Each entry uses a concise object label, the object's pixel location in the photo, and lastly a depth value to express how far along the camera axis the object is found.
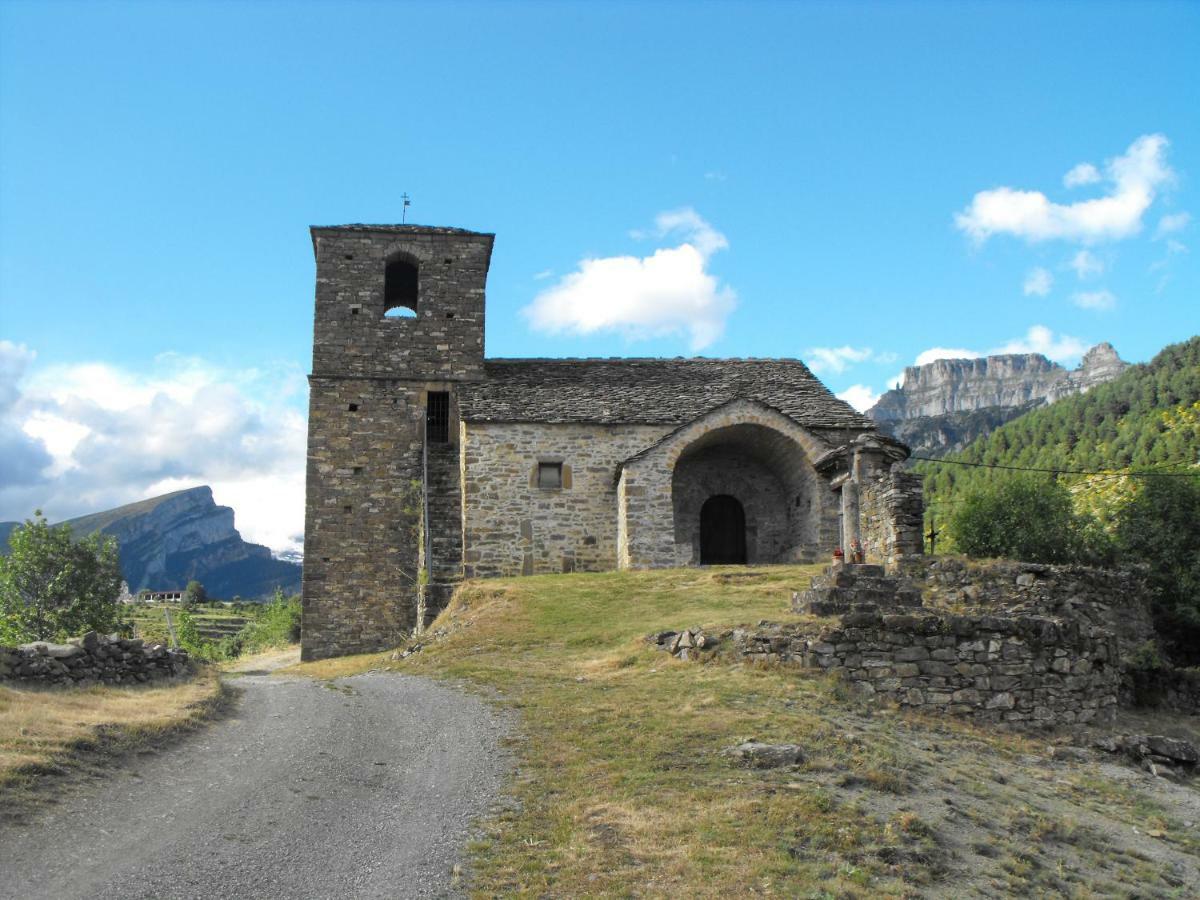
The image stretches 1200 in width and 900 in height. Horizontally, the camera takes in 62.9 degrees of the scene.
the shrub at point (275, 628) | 46.03
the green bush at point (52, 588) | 32.72
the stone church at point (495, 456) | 24.20
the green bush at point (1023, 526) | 22.16
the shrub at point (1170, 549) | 22.17
